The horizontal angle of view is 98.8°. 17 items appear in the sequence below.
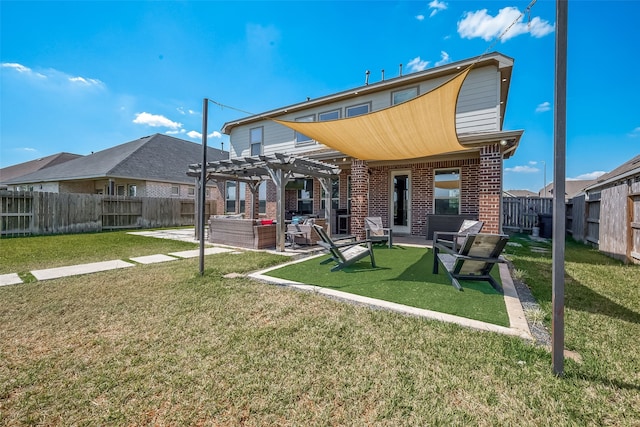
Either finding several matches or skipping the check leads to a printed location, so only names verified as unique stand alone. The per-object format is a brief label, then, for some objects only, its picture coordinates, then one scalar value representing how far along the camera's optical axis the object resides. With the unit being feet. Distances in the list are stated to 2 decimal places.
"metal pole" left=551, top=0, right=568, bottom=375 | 6.81
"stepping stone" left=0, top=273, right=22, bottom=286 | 14.78
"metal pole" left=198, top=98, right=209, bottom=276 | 15.69
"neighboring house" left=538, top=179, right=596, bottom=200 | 125.53
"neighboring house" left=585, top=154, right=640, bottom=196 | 27.92
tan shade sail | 15.08
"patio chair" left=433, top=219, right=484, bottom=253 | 16.58
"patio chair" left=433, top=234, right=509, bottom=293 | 12.60
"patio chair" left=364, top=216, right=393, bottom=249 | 26.25
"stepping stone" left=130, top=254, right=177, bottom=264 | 20.93
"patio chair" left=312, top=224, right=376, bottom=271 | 17.43
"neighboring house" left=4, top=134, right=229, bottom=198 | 56.85
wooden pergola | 24.39
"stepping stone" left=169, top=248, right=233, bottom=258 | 23.21
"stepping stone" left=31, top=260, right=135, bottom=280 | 16.44
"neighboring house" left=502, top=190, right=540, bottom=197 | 147.32
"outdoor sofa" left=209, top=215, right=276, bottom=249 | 26.50
